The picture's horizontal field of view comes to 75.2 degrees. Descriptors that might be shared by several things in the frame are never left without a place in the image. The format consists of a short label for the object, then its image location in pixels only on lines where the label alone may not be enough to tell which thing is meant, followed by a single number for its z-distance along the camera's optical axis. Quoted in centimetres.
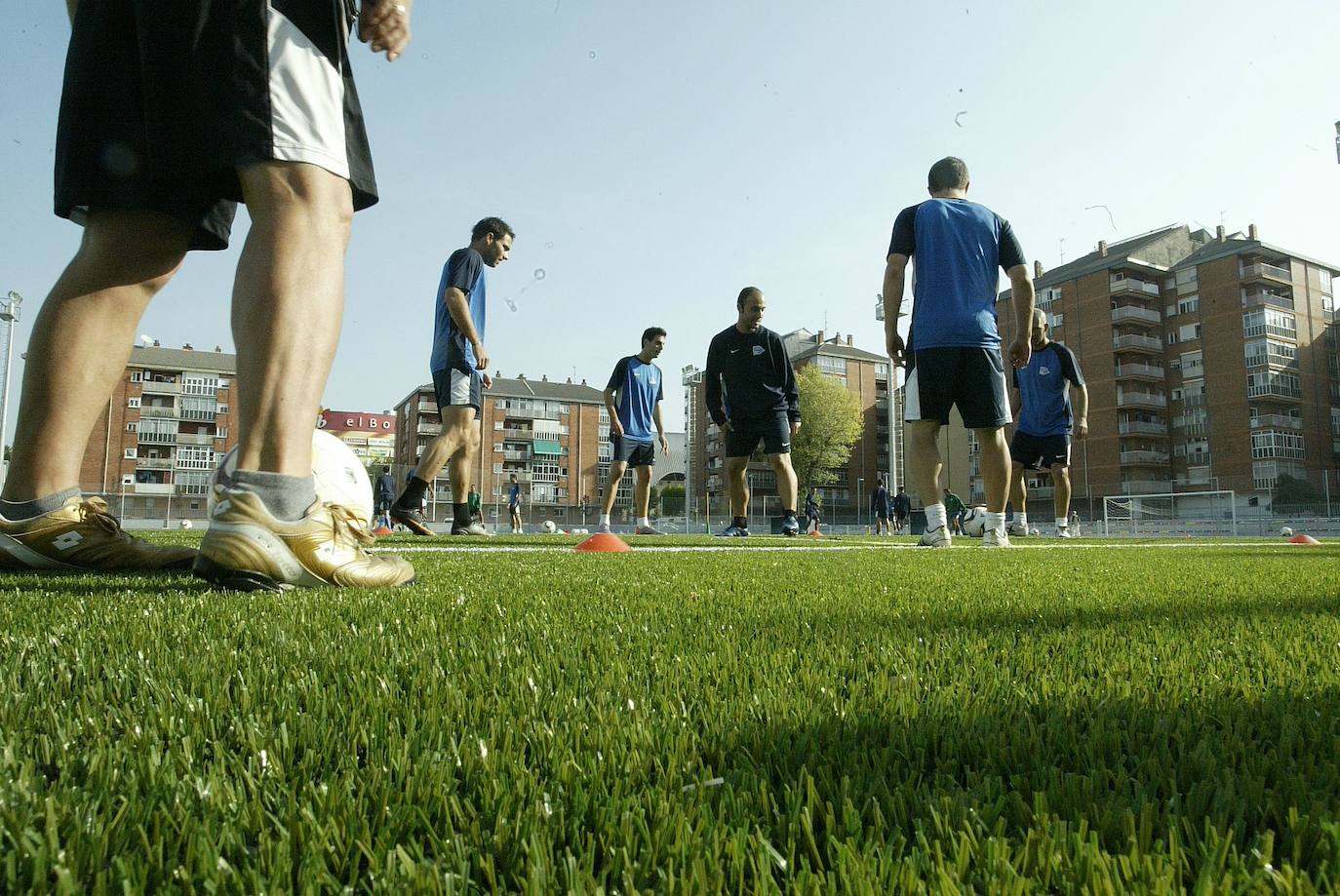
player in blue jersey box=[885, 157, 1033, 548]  663
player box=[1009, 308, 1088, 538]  1123
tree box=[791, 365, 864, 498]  7925
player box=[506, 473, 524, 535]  3309
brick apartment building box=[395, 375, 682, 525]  10150
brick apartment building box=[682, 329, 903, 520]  9644
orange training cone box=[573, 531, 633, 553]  579
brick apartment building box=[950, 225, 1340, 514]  6494
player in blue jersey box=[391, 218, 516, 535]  846
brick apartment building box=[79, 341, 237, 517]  8325
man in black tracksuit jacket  1033
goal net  3231
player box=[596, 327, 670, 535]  1245
